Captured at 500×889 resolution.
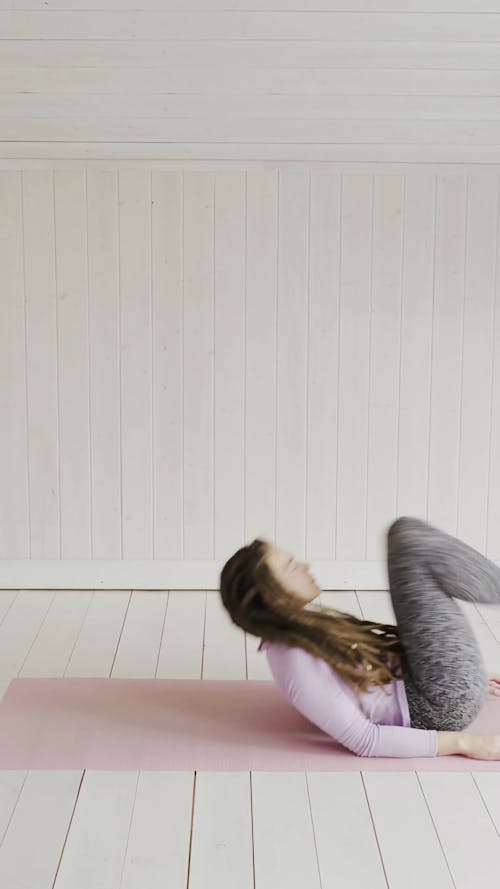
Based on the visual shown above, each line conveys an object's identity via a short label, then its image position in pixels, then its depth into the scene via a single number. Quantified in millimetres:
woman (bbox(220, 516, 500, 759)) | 2543
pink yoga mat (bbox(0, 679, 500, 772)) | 2576
